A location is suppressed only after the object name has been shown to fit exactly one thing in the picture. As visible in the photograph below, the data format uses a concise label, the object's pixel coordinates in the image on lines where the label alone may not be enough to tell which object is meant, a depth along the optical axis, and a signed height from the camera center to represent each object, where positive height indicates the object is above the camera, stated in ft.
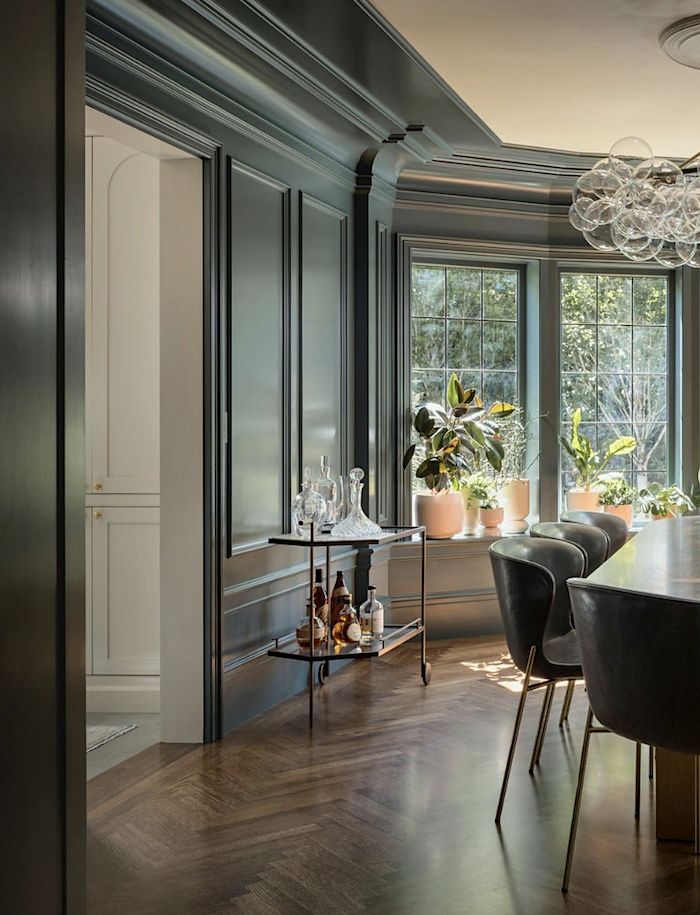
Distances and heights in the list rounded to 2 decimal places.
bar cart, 14.79 -3.24
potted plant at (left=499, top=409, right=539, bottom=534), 22.82 -0.87
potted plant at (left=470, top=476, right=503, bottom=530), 22.03 -1.41
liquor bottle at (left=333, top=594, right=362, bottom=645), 15.61 -3.01
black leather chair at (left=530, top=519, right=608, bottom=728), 13.78 -1.37
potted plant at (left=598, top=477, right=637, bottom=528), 23.04 -1.38
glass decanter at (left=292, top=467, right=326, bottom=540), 15.12 -1.07
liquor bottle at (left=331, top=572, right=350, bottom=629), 15.87 -2.57
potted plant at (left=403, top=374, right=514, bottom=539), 20.67 -0.23
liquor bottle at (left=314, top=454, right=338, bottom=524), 15.53 -0.77
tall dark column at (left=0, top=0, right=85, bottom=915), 5.10 -0.10
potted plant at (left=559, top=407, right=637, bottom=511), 23.02 -0.56
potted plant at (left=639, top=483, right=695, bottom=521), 23.26 -1.48
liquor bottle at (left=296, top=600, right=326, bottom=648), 15.31 -3.02
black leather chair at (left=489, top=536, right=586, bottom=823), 10.68 -1.96
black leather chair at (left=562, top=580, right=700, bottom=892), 8.05 -1.89
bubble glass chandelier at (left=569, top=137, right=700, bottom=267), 13.20 +3.30
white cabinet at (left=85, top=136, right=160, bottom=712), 15.44 +0.29
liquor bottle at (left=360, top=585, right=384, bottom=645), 15.96 -2.89
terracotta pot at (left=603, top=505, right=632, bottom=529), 23.02 -1.64
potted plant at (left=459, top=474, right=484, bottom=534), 22.03 -1.45
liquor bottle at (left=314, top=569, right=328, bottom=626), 15.87 -2.58
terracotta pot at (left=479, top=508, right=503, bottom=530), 22.07 -1.72
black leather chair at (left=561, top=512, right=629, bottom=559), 15.58 -1.34
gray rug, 13.93 -4.31
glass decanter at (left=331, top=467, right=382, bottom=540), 15.67 -1.33
